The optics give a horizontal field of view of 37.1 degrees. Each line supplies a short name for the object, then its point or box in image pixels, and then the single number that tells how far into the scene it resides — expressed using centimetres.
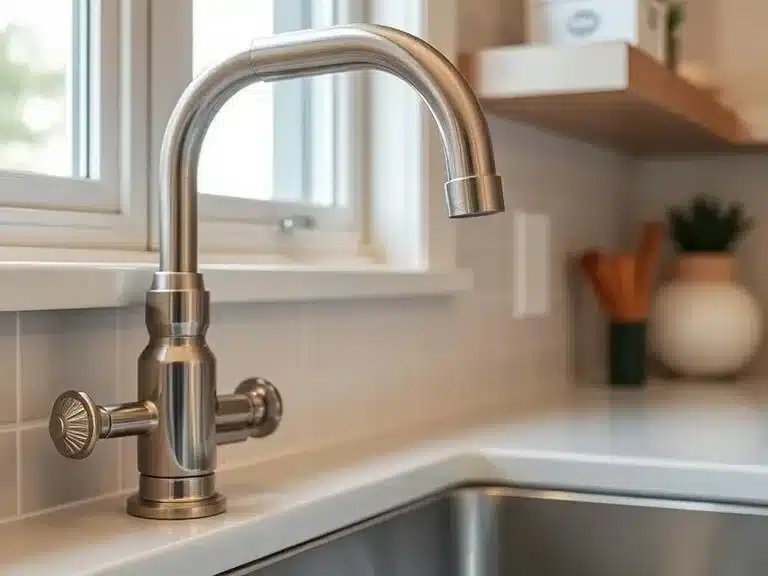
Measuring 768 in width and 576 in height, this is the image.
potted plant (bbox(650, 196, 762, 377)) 183
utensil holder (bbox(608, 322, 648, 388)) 176
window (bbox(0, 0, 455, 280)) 94
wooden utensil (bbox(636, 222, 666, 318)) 179
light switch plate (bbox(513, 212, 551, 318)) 160
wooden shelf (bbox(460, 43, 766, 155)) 135
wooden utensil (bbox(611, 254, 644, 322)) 177
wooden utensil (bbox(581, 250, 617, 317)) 177
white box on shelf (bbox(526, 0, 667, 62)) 147
